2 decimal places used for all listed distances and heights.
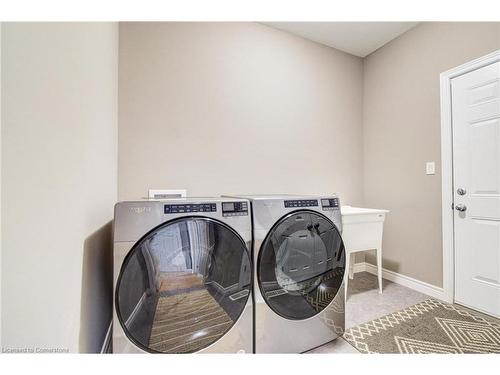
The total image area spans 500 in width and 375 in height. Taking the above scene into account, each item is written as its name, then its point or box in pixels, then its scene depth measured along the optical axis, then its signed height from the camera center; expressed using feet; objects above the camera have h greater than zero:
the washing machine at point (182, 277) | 3.13 -1.35
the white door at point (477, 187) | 5.41 +0.05
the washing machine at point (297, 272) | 3.82 -1.56
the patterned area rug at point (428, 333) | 4.31 -3.18
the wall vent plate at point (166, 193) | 5.74 -0.10
